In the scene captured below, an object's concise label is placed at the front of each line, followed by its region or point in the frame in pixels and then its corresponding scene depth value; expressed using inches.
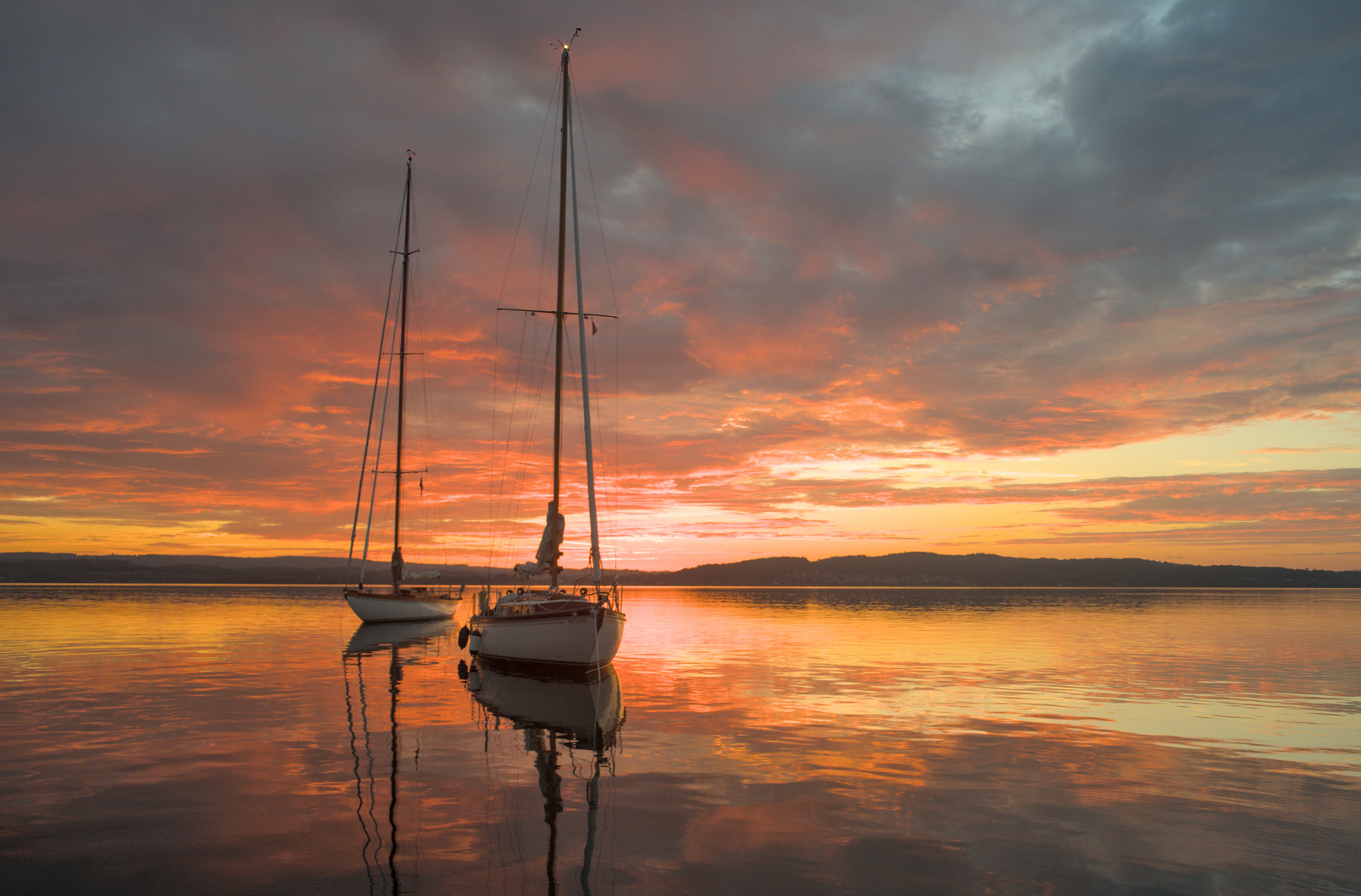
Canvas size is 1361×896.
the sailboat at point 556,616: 1064.8
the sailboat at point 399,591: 2292.1
